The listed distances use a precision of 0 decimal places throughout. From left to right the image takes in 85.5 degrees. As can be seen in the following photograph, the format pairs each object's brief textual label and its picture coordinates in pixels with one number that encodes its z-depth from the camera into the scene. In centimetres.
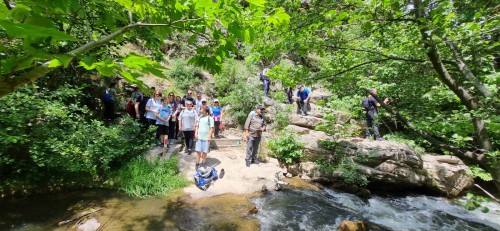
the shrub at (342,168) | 880
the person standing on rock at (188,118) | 829
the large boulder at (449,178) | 939
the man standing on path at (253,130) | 874
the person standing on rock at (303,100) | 1414
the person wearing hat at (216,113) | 1065
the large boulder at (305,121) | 1309
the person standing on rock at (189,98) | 982
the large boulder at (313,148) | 983
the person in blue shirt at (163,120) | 851
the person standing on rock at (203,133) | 800
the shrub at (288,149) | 988
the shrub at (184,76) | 1570
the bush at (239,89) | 1406
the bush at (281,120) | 1301
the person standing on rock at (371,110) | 1015
